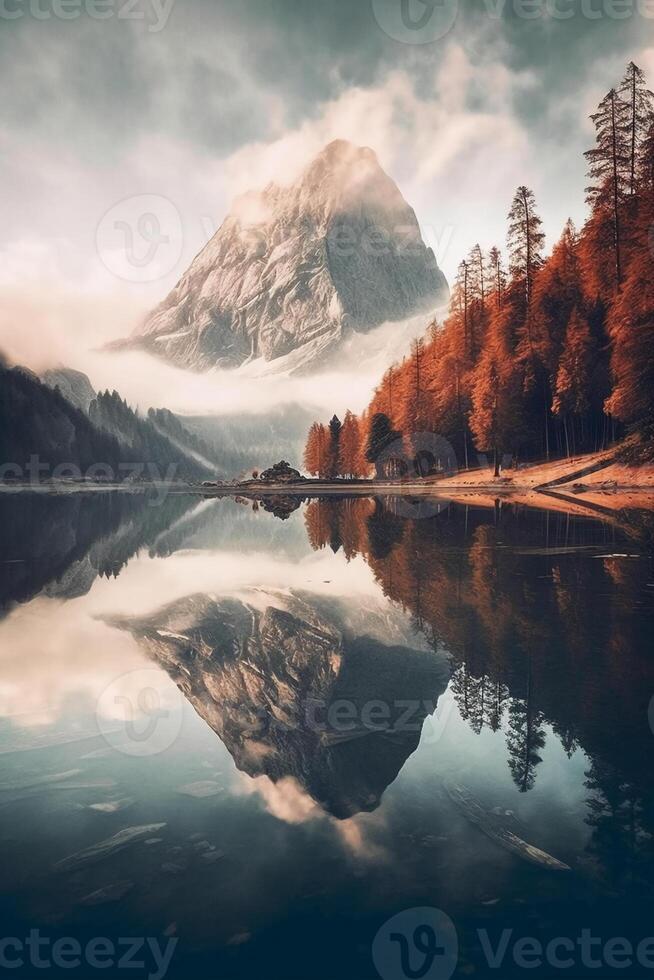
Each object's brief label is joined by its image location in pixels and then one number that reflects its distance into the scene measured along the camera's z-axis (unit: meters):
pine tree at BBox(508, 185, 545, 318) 50.91
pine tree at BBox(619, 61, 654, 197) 40.97
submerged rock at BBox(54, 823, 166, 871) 3.37
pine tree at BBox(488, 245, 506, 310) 58.25
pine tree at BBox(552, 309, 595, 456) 43.25
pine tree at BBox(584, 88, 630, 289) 41.88
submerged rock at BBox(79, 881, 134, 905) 3.04
